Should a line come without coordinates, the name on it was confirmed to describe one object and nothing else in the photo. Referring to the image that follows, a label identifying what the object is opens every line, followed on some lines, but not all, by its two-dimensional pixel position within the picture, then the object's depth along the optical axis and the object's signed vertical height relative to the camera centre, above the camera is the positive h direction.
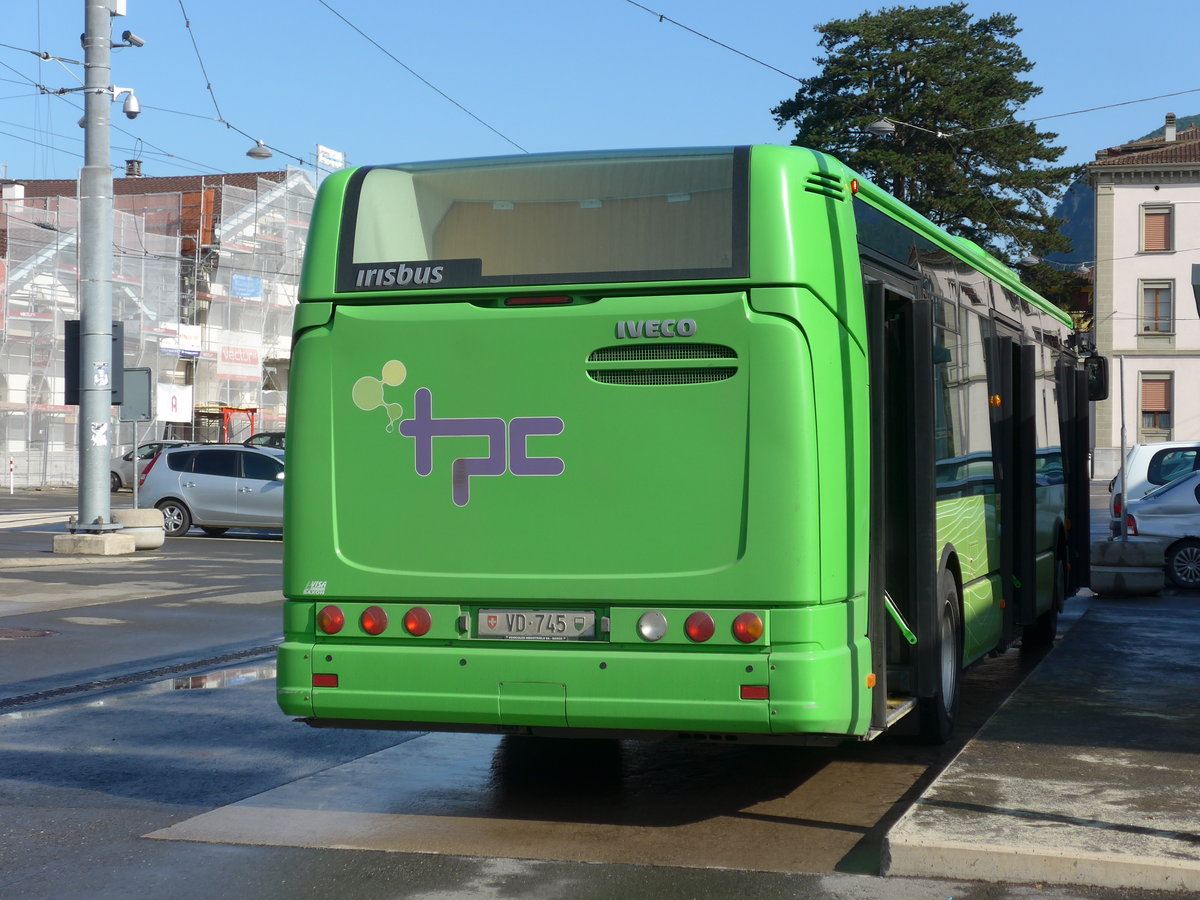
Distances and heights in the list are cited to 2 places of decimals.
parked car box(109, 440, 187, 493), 42.84 -0.66
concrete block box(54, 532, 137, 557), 22.67 -1.39
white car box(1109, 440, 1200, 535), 22.14 -0.23
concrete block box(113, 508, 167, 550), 23.28 -1.17
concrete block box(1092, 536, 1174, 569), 18.34 -1.21
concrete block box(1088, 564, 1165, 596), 18.17 -1.52
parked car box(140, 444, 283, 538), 26.55 -0.67
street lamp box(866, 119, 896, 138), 31.70 +6.48
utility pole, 22.45 +2.36
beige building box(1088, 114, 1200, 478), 67.38 +7.01
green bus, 6.28 -0.01
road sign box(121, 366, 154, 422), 23.33 +0.77
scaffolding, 49.47 +4.72
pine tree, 56.66 +11.86
